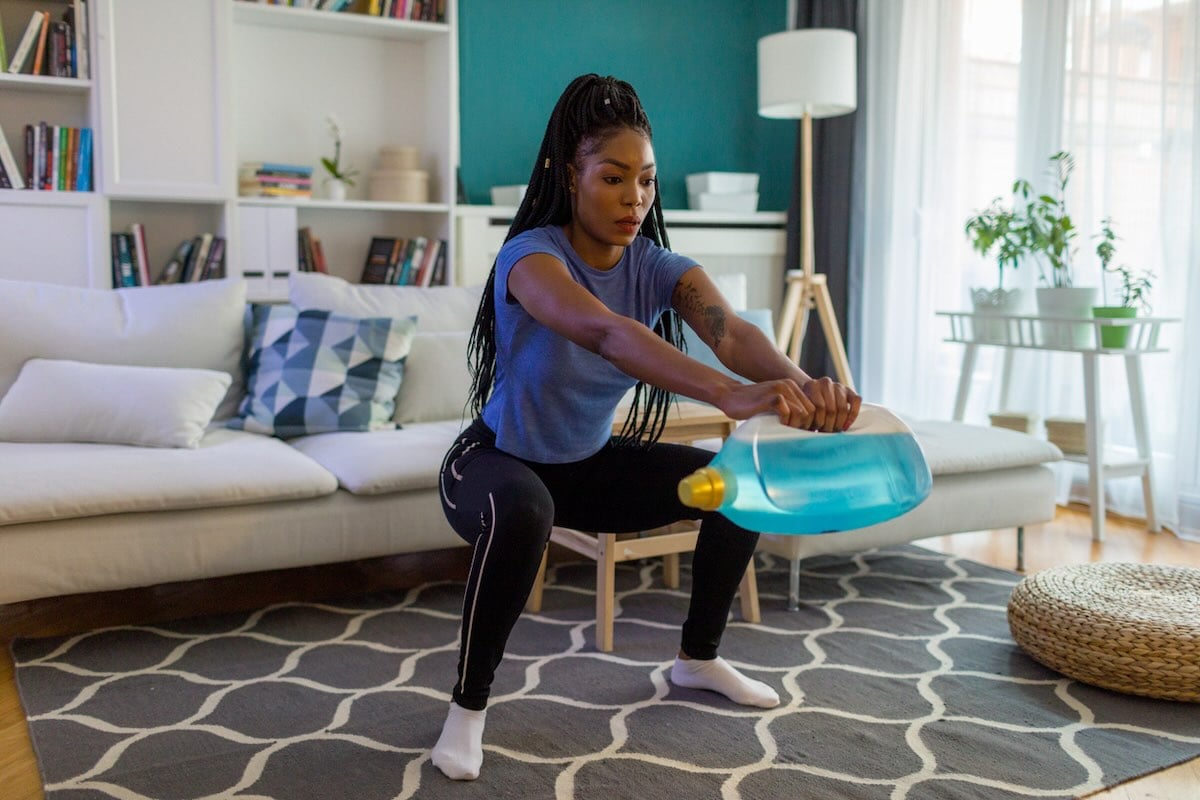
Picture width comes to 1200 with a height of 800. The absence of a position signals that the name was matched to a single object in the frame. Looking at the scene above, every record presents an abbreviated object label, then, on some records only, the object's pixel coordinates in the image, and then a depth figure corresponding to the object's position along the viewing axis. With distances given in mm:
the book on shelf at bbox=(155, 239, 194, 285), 4012
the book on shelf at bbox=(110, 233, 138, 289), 3926
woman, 1797
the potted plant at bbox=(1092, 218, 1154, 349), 3674
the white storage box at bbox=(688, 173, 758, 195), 4996
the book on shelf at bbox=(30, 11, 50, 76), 3701
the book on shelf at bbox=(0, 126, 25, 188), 3699
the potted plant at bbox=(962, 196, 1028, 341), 3949
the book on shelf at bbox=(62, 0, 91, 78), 3695
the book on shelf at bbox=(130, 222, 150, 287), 3930
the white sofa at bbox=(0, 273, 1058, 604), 2457
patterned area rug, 1890
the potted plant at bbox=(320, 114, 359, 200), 4277
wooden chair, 2543
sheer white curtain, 3803
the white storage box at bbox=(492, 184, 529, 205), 4512
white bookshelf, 3727
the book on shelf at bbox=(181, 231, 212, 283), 4008
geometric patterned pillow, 3145
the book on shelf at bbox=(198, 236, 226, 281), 4023
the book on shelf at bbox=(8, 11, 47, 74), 3680
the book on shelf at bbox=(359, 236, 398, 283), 4387
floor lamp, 4184
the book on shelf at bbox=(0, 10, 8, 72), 3676
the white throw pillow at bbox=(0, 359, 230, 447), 2824
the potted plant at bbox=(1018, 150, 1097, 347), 3777
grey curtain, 4934
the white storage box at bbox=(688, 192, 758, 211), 5000
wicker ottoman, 2213
